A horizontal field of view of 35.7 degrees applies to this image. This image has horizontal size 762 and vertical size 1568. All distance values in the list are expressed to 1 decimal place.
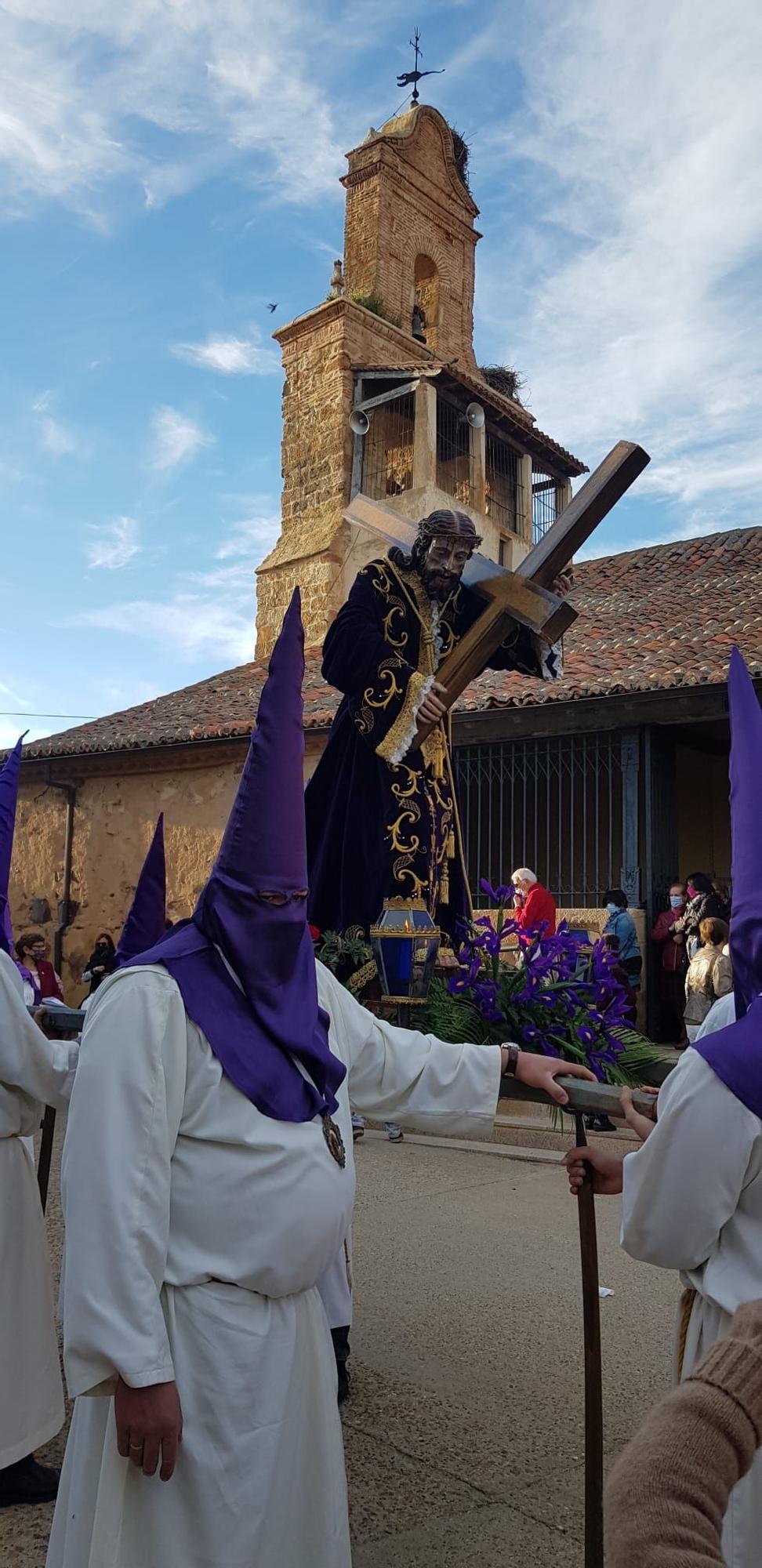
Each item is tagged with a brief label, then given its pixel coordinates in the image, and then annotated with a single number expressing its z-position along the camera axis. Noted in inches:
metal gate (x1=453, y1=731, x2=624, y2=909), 511.5
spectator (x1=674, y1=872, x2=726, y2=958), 403.9
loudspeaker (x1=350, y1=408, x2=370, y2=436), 799.1
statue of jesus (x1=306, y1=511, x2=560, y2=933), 172.9
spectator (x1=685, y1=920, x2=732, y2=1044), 333.1
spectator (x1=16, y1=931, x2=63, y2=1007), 330.3
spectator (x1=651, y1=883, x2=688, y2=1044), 451.2
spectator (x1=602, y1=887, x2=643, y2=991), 439.2
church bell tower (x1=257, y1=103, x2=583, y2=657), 768.3
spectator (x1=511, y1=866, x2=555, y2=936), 301.0
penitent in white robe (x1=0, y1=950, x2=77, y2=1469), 119.7
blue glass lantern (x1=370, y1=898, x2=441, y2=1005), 141.5
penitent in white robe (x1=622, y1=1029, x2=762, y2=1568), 73.8
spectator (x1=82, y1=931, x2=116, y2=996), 542.3
